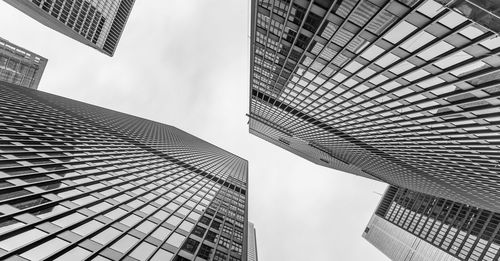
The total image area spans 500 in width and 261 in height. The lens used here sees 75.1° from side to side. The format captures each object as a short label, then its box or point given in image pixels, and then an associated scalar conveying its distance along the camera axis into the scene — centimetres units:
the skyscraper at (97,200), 1915
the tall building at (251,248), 14405
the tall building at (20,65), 16575
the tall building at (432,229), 12888
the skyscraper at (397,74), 1964
